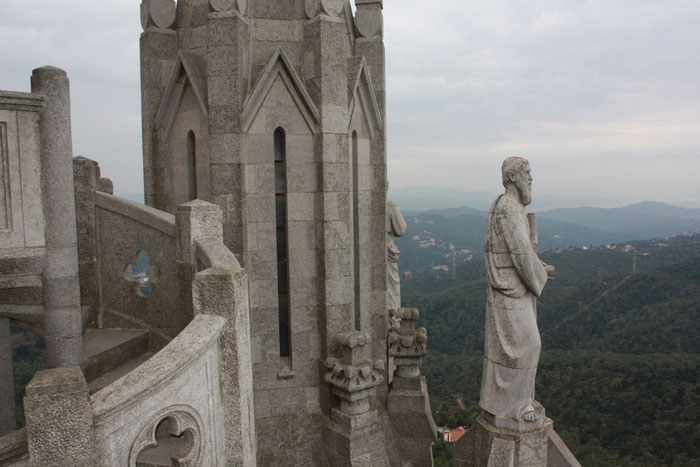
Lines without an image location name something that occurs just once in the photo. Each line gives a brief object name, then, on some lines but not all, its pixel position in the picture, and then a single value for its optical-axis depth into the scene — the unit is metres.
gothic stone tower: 7.54
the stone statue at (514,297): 6.82
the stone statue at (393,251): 9.46
